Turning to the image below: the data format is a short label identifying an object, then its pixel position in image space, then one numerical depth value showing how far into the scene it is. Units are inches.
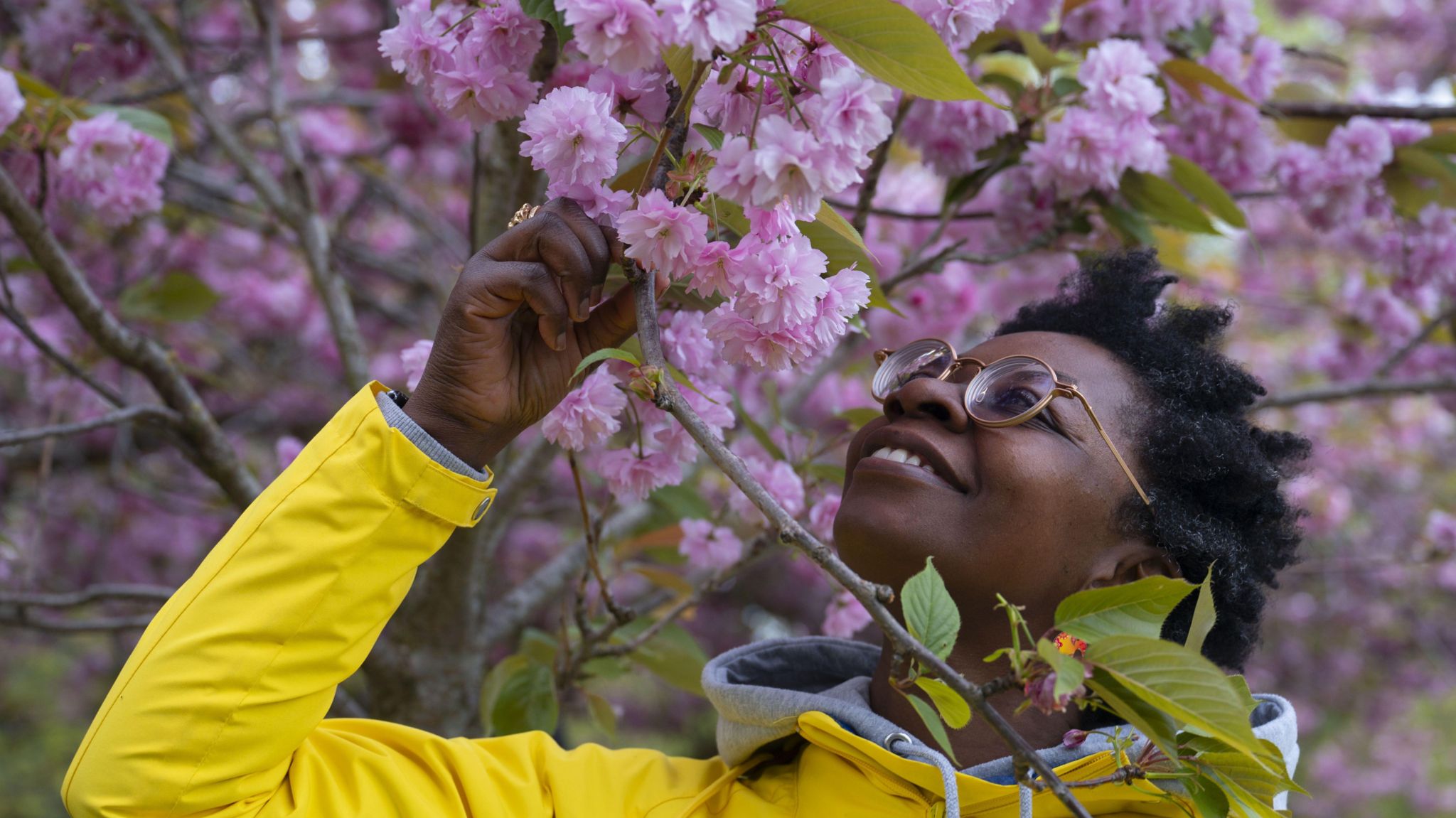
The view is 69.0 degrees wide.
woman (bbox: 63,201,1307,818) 40.9
